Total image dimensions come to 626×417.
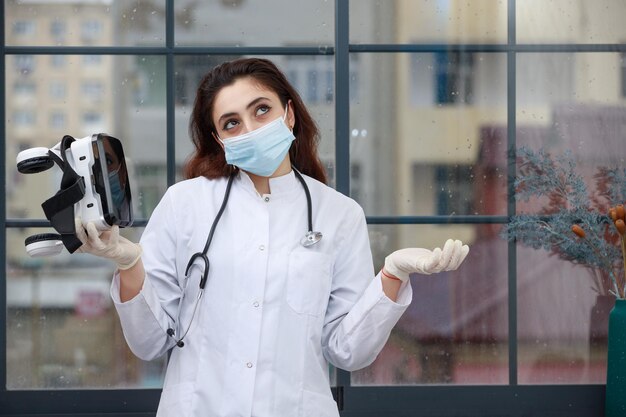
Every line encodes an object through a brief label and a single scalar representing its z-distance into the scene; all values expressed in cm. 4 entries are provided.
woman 184
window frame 351
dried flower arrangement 339
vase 323
